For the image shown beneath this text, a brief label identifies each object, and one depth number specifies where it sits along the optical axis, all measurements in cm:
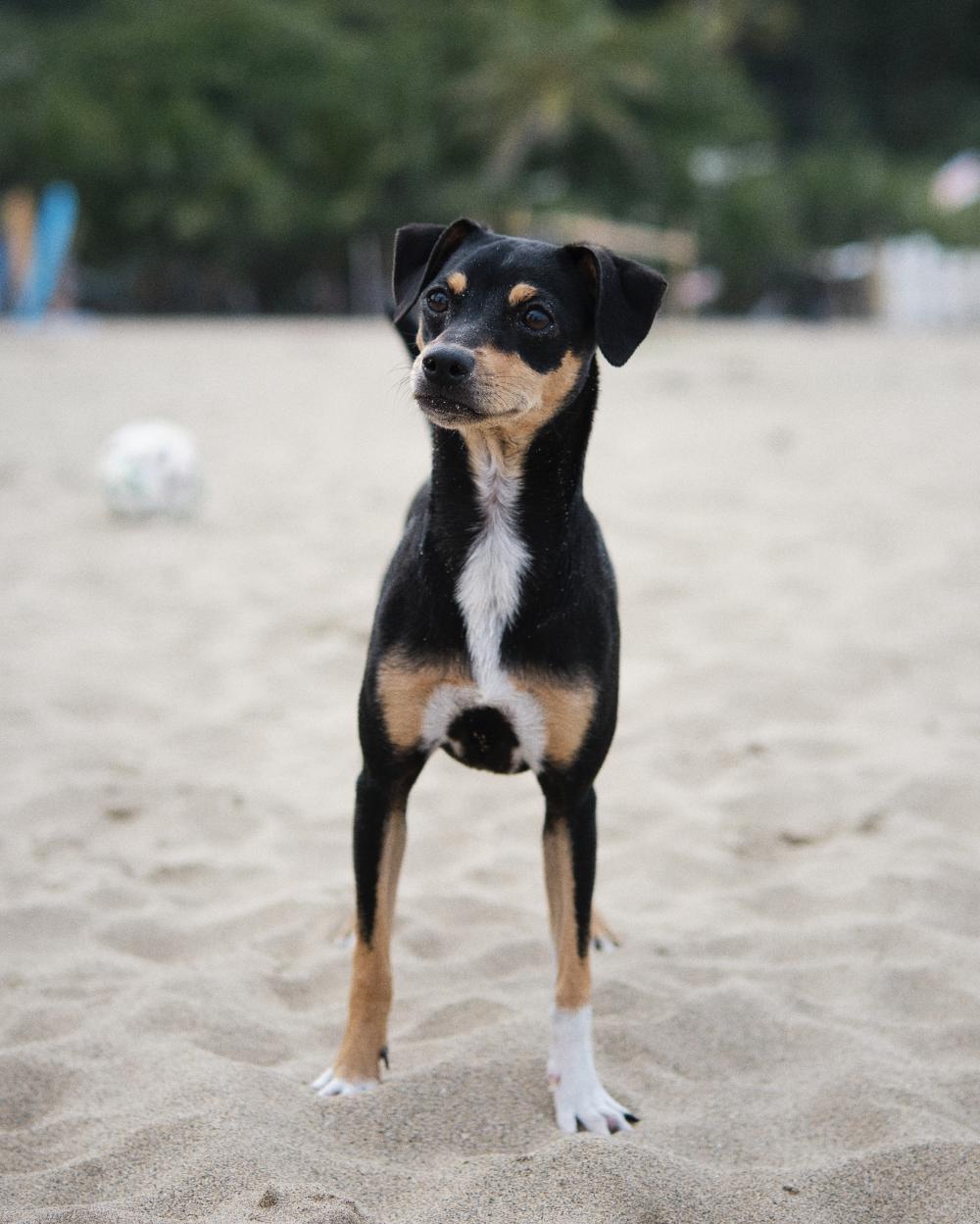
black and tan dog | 287
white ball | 809
